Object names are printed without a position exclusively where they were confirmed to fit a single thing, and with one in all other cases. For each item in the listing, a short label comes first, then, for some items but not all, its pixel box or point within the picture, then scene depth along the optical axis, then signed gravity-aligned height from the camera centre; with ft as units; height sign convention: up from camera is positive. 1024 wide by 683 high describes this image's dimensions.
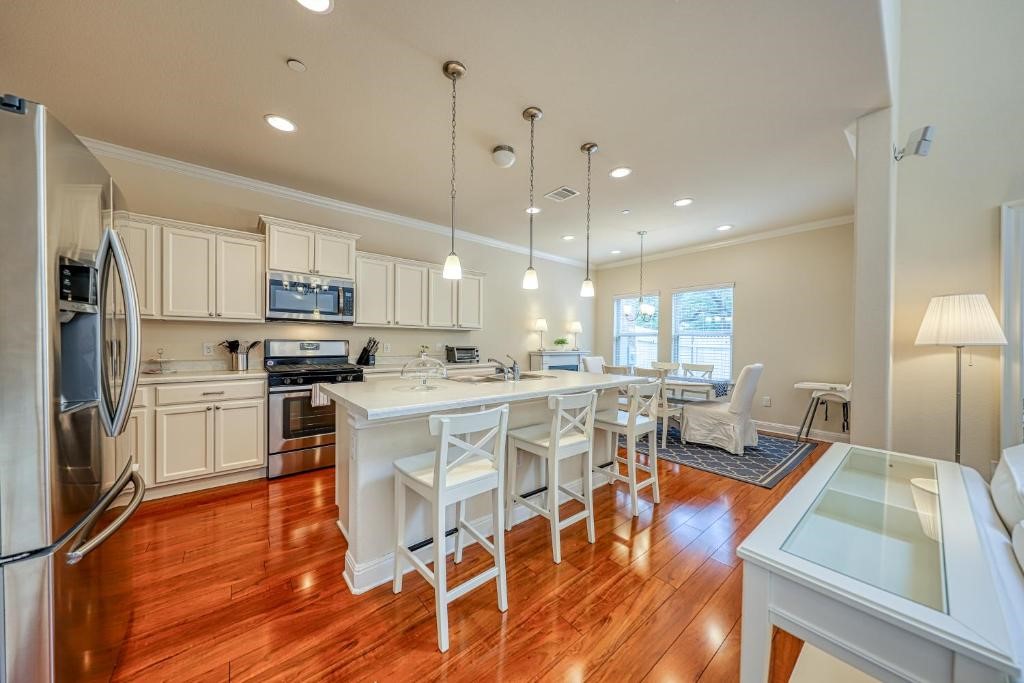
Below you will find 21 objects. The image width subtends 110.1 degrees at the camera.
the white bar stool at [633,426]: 8.34 -2.12
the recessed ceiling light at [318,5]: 5.14 +4.84
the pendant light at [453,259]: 6.44 +1.71
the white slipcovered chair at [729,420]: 12.81 -3.09
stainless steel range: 10.40 -2.19
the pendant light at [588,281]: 9.12 +1.67
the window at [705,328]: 17.65 +0.60
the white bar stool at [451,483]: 4.88 -2.16
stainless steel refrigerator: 2.96 -0.61
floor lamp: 7.17 +0.35
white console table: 2.38 -1.96
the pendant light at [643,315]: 19.15 +1.40
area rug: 11.05 -4.17
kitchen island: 5.80 -2.01
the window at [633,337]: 20.61 +0.14
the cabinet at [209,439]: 8.98 -2.70
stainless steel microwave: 11.05 +1.29
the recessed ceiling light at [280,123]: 8.07 +4.96
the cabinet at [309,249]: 11.01 +2.89
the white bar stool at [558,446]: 6.73 -2.16
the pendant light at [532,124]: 7.64 +4.84
